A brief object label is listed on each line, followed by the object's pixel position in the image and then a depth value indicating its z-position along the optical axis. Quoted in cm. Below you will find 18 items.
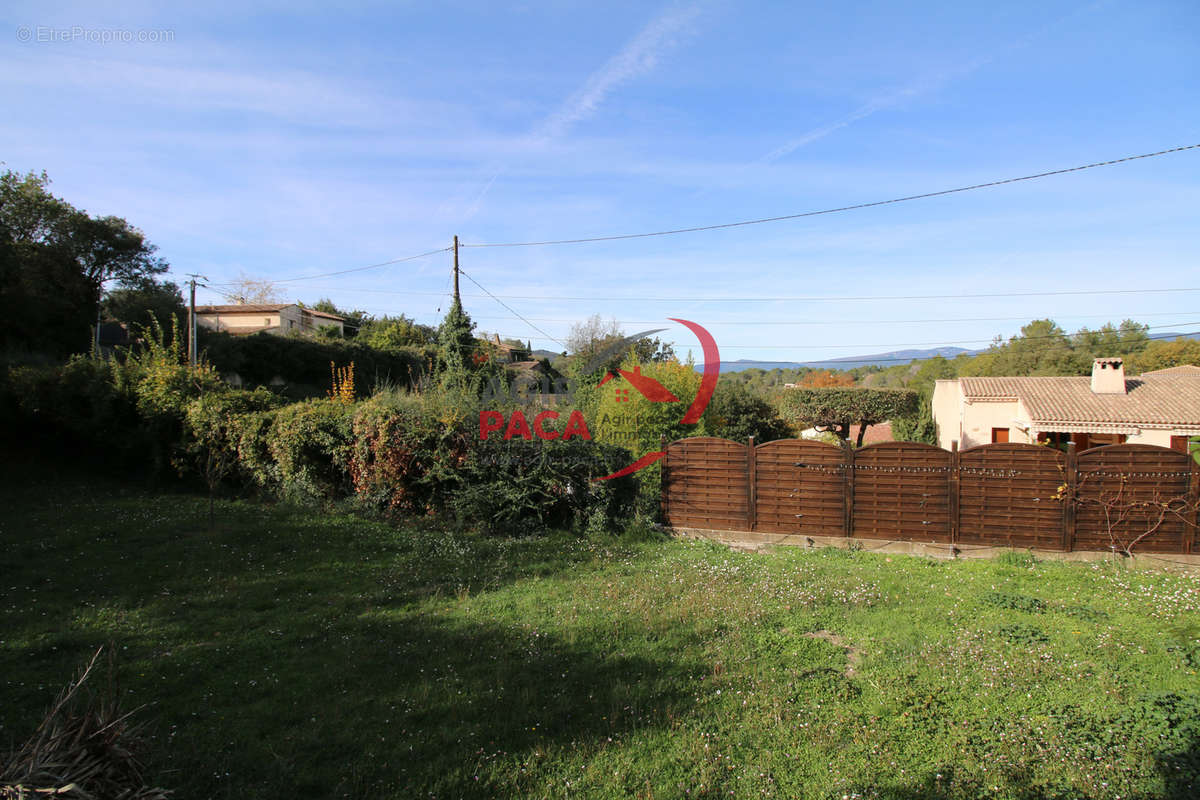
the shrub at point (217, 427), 1151
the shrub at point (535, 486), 977
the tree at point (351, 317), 4709
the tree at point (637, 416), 1151
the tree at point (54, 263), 1706
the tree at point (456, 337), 2181
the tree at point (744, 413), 2212
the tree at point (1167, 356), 3750
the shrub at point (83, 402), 1220
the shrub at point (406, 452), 1005
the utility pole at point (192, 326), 2162
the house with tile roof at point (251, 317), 4003
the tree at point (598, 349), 1681
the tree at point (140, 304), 2825
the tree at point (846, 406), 2753
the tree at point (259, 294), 4852
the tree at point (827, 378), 4950
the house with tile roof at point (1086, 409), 1702
